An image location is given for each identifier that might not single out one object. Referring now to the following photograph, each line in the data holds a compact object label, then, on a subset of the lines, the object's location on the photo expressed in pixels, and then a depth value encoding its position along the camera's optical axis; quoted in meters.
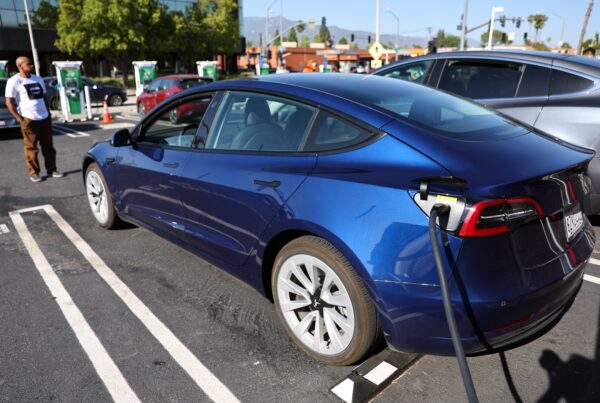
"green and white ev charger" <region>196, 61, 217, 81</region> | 21.50
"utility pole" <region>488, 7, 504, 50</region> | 27.41
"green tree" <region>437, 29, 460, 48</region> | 165.06
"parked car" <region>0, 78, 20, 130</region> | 11.33
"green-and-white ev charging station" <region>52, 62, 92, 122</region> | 15.62
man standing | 6.81
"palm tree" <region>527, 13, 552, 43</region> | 105.12
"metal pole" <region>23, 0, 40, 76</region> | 25.59
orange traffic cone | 15.12
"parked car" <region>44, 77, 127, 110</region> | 18.50
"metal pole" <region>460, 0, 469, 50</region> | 31.03
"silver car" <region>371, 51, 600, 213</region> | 4.05
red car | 15.33
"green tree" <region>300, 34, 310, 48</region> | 125.84
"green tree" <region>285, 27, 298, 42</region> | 140.25
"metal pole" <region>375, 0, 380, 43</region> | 32.29
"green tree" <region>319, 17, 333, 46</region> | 144.30
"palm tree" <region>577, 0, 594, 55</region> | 33.44
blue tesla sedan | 2.08
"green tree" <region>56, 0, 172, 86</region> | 30.30
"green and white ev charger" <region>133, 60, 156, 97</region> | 20.72
